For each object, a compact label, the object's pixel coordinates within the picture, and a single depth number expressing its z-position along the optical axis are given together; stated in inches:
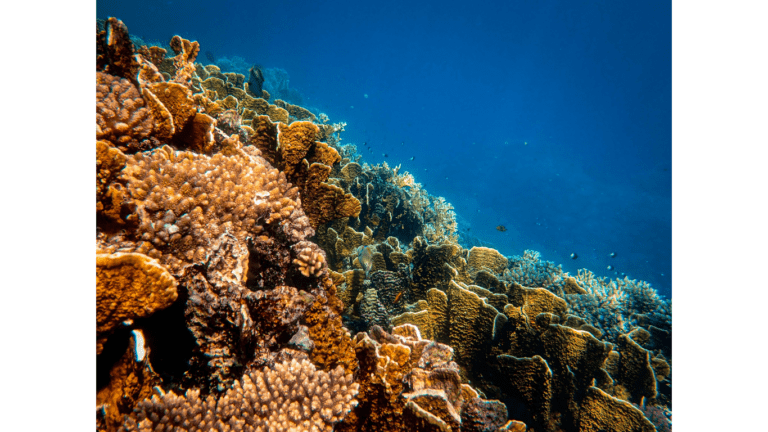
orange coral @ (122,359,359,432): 55.7
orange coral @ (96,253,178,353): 51.5
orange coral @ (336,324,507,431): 74.5
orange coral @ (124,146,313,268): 71.1
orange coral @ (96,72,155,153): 80.5
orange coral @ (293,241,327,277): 91.5
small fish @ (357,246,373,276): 147.9
